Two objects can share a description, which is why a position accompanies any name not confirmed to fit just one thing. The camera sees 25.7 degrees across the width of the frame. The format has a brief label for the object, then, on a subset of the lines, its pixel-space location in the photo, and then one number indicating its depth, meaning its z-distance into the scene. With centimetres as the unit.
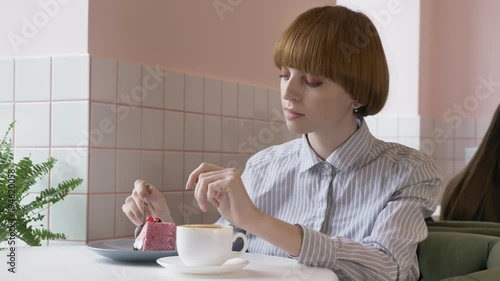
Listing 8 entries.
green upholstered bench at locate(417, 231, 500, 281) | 218
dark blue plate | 194
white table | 179
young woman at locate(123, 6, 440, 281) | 203
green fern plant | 223
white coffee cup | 185
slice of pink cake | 203
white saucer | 182
